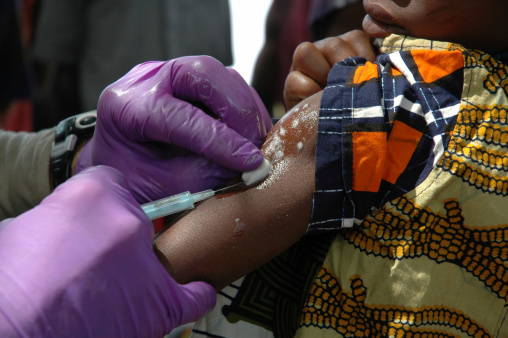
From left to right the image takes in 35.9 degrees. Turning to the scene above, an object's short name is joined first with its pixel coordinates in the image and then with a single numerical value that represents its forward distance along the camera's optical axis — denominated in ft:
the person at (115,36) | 3.29
